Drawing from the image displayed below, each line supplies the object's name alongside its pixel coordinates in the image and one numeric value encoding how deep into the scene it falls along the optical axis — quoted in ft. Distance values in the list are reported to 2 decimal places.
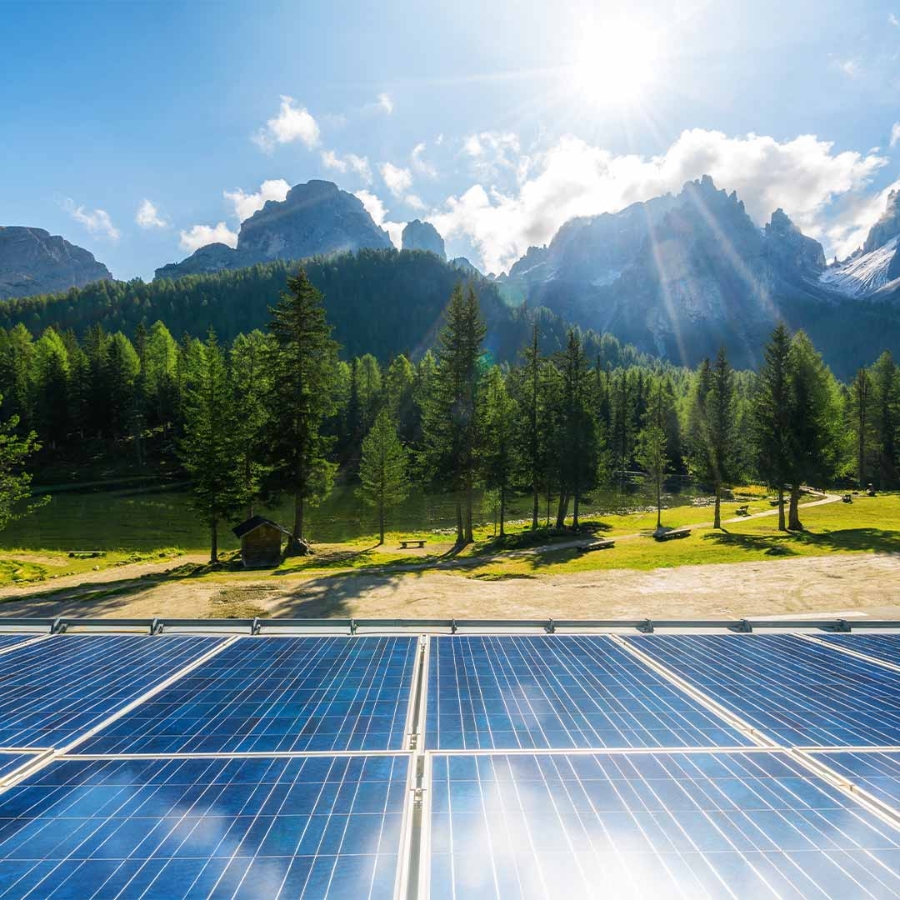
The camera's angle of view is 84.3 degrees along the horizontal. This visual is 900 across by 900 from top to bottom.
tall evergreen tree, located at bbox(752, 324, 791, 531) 128.26
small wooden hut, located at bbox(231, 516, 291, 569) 104.88
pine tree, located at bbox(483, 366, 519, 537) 136.26
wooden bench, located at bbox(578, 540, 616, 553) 113.50
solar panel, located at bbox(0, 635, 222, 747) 18.66
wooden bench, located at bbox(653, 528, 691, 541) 126.62
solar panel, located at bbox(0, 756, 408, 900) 10.55
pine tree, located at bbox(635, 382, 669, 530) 172.04
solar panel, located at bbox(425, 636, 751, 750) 17.60
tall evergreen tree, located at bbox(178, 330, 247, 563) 104.94
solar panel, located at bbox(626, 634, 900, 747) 18.90
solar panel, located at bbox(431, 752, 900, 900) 10.78
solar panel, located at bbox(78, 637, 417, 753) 17.28
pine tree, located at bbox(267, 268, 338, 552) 120.57
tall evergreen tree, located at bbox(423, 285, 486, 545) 129.39
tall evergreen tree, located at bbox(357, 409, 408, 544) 143.13
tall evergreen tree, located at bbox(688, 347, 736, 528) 158.51
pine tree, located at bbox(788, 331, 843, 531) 126.31
